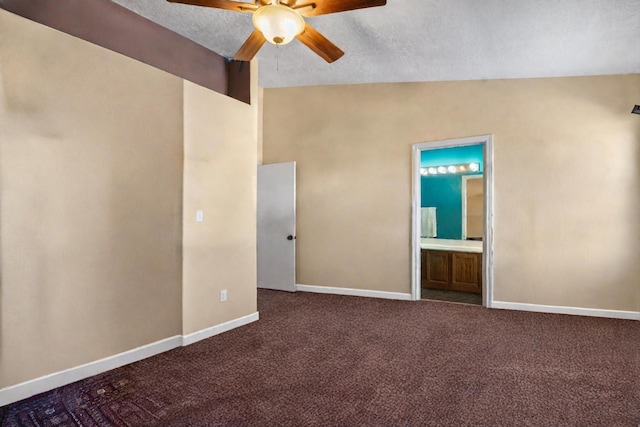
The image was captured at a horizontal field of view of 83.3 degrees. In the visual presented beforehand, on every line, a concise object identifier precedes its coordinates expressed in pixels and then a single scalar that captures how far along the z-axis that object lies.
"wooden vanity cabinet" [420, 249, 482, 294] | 5.23
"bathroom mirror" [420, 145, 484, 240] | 5.83
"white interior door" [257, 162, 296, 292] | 5.40
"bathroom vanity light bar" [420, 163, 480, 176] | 5.91
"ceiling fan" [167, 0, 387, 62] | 2.18
